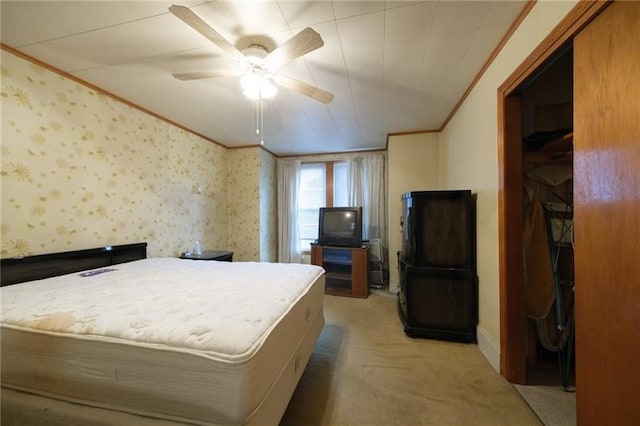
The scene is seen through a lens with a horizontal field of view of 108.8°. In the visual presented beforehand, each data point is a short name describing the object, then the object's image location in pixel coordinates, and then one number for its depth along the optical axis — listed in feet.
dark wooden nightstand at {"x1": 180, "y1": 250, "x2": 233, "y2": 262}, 9.96
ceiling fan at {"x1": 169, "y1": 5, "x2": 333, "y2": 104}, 4.05
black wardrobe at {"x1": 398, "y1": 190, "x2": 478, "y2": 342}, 6.99
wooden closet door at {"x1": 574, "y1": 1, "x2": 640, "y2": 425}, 2.49
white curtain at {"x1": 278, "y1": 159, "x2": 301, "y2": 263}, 14.87
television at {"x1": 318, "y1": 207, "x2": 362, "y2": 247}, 11.85
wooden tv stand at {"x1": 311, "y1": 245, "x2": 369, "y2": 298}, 11.21
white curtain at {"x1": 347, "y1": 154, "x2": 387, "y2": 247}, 13.52
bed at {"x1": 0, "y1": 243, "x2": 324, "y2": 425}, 2.68
